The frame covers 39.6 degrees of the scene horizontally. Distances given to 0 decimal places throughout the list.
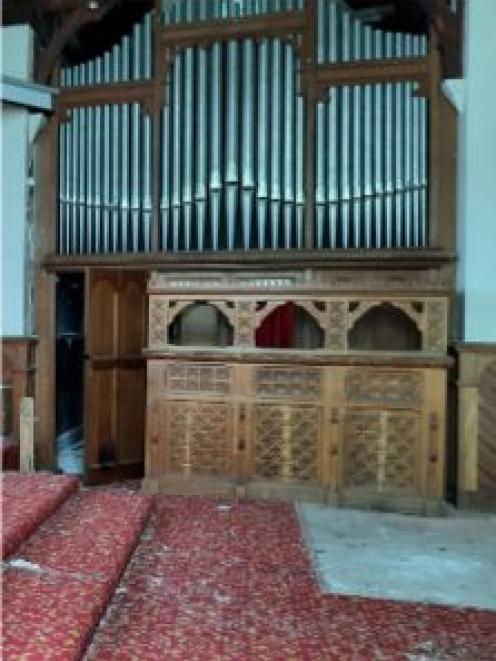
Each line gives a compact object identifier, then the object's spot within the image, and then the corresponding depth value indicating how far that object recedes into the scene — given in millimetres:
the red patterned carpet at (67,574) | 2250
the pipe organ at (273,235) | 4660
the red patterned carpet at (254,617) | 2545
